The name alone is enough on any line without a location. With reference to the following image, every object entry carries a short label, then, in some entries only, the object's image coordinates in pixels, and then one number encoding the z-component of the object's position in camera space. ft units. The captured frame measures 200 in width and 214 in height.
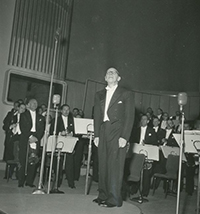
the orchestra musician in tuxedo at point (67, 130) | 19.88
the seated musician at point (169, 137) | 22.49
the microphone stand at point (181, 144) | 10.60
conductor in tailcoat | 11.07
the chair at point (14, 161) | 19.98
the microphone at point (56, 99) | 16.03
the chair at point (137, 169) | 16.78
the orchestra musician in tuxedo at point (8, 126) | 23.66
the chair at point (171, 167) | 18.80
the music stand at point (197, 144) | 15.71
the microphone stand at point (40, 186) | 14.12
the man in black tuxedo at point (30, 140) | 18.81
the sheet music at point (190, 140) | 15.81
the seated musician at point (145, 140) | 18.95
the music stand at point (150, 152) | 17.78
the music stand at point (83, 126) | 18.03
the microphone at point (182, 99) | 12.10
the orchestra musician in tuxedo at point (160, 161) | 22.14
